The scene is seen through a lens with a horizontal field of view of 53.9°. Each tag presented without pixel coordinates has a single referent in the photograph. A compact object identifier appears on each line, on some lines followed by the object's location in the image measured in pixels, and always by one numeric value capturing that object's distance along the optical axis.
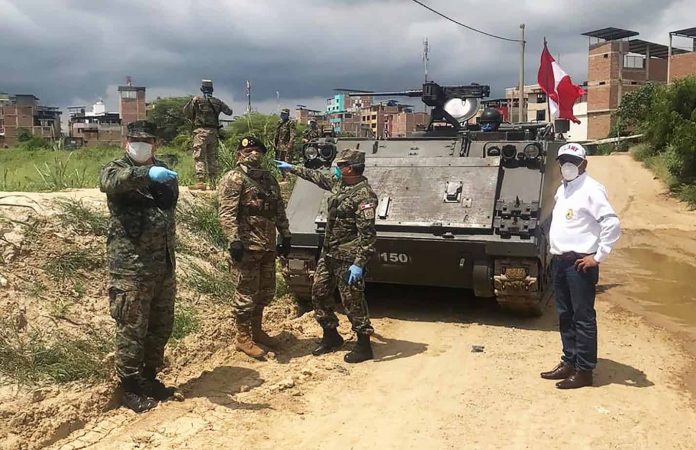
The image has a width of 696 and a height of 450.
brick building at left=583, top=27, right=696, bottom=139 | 45.62
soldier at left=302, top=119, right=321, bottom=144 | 13.30
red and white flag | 13.52
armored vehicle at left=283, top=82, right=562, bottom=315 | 5.87
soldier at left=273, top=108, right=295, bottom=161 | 12.73
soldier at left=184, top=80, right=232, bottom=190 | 9.16
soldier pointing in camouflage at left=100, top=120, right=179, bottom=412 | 3.99
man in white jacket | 4.50
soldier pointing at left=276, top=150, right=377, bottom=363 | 5.06
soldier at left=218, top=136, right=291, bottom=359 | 5.04
